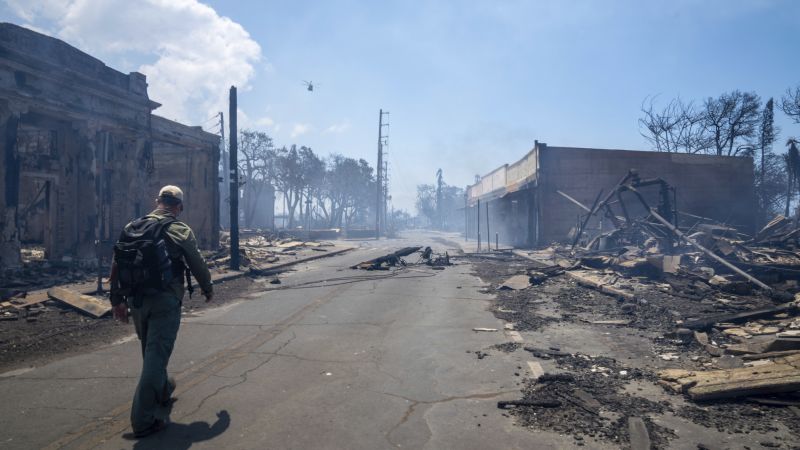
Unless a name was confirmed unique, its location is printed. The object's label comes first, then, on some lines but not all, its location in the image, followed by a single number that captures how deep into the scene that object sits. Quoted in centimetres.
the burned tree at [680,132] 3785
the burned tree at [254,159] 5256
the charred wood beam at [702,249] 871
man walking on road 353
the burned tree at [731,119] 3497
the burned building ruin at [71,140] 1323
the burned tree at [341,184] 6950
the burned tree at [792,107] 3052
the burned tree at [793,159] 2736
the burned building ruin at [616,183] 2648
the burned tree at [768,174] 3403
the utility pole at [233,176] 1542
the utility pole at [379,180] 5155
